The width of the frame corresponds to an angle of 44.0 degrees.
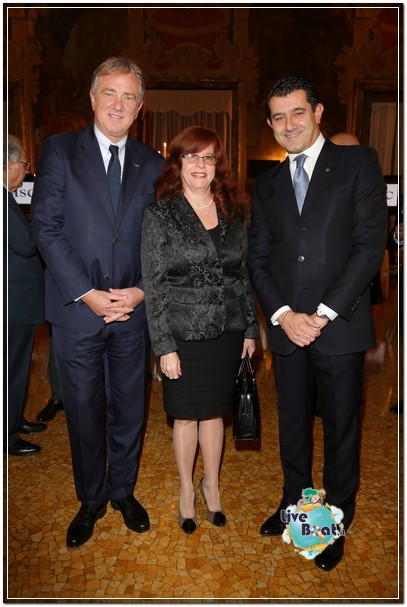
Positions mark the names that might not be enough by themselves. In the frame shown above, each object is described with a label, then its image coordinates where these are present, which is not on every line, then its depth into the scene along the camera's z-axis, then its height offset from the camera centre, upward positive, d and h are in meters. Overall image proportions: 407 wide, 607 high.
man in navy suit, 2.37 +0.20
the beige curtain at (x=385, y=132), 12.82 +4.60
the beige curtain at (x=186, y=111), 12.91 +5.16
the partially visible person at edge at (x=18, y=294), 3.22 +0.08
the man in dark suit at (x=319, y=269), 2.22 +0.17
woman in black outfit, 2.36 +0.09
